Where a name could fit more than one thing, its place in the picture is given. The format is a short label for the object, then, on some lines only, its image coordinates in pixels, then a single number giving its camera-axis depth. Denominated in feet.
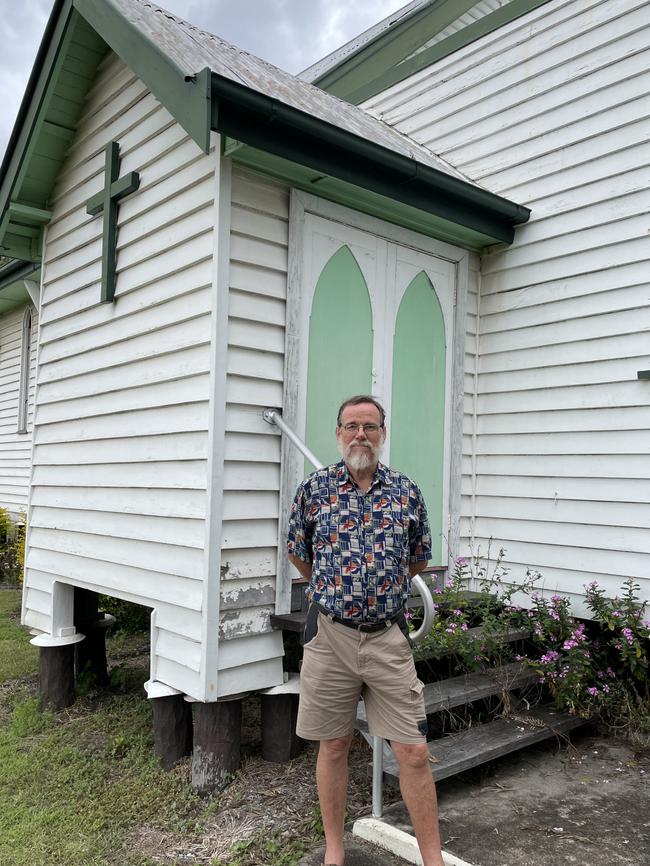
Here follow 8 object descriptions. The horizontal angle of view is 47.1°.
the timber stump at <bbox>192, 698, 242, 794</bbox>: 13.17
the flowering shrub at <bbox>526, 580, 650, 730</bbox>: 14.08
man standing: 9.48
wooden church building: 13.10
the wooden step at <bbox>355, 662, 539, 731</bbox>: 12.53
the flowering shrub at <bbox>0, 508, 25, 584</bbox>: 35.68
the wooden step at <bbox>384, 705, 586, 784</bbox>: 11.53
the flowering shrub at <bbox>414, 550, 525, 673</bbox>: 13.56
